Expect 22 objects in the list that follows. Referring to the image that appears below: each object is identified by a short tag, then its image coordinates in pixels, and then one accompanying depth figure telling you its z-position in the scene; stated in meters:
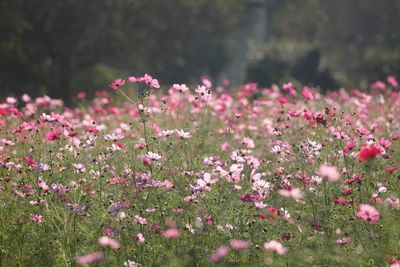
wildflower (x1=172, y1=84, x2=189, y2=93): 9.90
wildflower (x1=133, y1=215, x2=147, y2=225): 8.04
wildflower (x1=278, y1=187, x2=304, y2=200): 6.60
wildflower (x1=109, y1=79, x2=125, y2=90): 9.38
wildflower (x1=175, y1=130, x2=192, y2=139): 9.21
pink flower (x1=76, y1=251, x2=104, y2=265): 6.66
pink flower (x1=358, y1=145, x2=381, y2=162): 6.96
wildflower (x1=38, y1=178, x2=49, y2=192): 8.03
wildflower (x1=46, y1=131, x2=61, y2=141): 8.94
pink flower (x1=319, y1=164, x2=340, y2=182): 6.23
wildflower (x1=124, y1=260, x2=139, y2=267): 7.69
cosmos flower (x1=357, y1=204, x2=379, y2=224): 6.83
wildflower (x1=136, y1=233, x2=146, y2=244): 7.61
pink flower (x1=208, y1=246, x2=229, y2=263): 6.91
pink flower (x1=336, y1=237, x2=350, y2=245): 7.89
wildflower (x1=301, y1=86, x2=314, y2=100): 11.18
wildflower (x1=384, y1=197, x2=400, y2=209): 8.35
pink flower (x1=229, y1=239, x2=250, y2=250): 6.97
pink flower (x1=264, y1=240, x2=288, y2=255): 6.69
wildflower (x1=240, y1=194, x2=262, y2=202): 7.88
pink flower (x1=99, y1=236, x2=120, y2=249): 6.84
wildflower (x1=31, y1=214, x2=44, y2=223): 8.38
